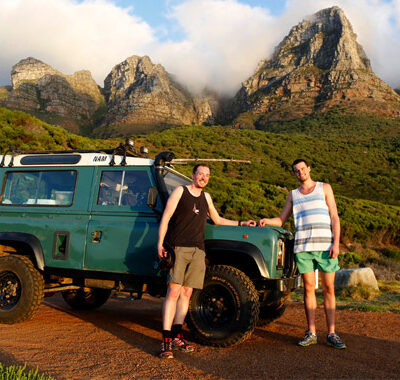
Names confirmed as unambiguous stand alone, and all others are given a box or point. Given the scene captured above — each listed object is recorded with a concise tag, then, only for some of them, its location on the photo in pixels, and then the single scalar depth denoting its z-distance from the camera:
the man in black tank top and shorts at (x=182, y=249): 4.14
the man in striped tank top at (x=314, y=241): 4.53
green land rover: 4.45
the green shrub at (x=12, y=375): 2.79
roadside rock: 9.81
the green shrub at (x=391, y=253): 16.84
